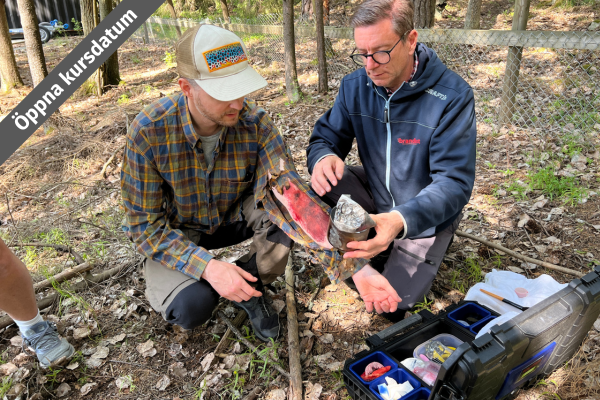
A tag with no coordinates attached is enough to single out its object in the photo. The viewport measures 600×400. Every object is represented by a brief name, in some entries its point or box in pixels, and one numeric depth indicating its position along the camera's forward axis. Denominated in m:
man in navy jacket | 2.38
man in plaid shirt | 2.21
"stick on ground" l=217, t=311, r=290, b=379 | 2.44
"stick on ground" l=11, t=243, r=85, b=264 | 3.45
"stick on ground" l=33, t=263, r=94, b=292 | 3.04
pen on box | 2.48
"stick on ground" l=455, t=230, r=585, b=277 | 2.99
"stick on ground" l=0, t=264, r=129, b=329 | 2.74
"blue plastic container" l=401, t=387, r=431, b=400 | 2.00
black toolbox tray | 1.69
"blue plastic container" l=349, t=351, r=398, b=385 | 2.19
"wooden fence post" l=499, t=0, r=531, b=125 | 4.86
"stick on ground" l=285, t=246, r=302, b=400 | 2.29
